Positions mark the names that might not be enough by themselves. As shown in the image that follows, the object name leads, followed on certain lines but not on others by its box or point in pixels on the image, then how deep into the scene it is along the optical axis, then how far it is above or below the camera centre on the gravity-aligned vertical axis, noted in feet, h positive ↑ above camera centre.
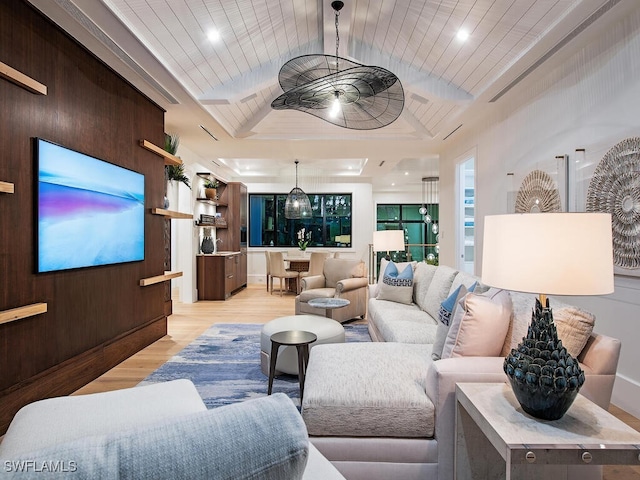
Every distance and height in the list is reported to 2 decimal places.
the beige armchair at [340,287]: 15.70 -2.33
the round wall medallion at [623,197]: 7.88 +0.93
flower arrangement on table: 29.63 -0.09
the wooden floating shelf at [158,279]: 12.03 -1.52
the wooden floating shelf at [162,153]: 11.94 +2.86
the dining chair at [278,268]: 24.41 -2.15
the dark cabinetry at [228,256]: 21.75 -1.27
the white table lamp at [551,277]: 4.08 -0.44
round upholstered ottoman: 9.45 -2.61
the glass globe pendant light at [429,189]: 30.26 +4.41
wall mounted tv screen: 8.01 +0.59
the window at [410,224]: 36.35 +1.25
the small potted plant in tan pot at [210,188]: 23.07 +3.00
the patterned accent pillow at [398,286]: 13.32 -1.81
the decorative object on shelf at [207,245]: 22.33 -0.61
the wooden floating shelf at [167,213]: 12.74 +0.79
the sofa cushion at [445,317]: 6.73 -1.51
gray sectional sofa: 5.02 -2.52
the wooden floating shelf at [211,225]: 21.77 +0.63
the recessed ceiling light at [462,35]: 10.67 +5.91
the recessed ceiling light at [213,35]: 10.69 +5.86
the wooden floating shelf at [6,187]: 6.74 +0.85
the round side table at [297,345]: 8.14 -2.43
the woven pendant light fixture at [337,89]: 8.66 +3.64
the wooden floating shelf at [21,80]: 6.79 +2.98
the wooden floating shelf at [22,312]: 6.87 -1.54
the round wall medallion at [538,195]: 10.60 +1.32
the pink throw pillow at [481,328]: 5.76 -1.41
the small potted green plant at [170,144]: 14.54 +3.61
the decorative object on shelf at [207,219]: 21.83 +0.95
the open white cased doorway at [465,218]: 18.11 +0.95
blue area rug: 8.83 -3.75
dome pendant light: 25.95 +2.10
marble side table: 3.72 -2.09
